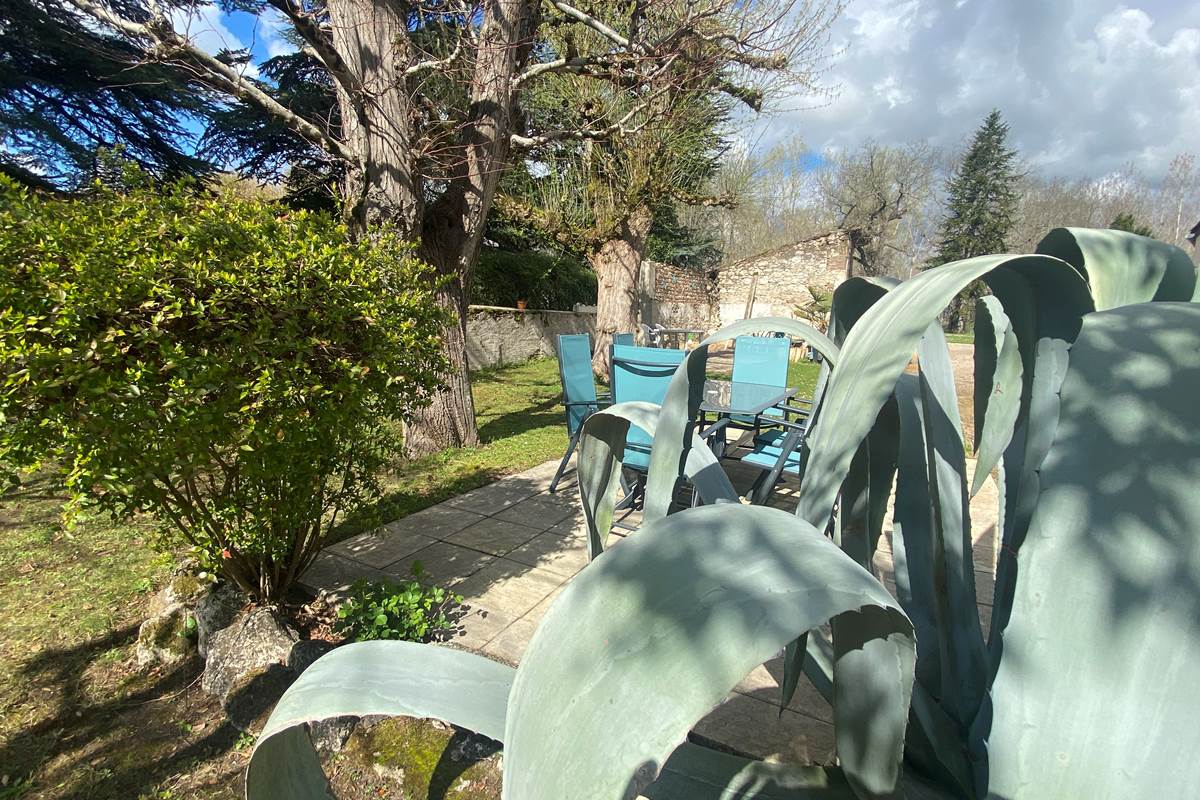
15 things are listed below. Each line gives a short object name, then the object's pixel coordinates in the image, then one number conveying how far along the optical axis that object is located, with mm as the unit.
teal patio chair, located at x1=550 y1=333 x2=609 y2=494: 4676
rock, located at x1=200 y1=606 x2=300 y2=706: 2107
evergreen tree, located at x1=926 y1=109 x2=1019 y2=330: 32375
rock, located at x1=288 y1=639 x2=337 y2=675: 2067
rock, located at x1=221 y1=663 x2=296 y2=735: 1976
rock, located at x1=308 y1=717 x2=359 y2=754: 1830
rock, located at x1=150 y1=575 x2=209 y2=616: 2543
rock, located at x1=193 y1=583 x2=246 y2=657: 2396
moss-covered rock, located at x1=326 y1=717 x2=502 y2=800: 1668
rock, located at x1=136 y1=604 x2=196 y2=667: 2379
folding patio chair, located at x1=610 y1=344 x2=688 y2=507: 3939
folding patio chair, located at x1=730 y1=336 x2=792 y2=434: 5234
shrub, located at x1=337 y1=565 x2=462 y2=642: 2322
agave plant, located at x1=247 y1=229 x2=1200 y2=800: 523
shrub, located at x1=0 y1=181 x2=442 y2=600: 1679
